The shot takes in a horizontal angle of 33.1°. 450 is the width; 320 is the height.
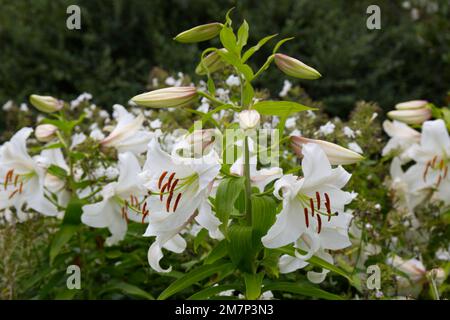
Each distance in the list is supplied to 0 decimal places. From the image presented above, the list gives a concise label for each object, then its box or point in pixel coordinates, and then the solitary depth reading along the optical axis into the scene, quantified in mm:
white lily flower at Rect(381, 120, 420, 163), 2650
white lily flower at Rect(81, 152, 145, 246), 2094
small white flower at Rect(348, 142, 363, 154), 2295
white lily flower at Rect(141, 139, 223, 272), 1540
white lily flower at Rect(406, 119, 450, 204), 2375
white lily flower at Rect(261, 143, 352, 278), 1504
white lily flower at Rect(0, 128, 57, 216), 2141
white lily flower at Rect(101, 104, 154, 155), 2287
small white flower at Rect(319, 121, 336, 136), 2258
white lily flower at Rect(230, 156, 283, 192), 1684
